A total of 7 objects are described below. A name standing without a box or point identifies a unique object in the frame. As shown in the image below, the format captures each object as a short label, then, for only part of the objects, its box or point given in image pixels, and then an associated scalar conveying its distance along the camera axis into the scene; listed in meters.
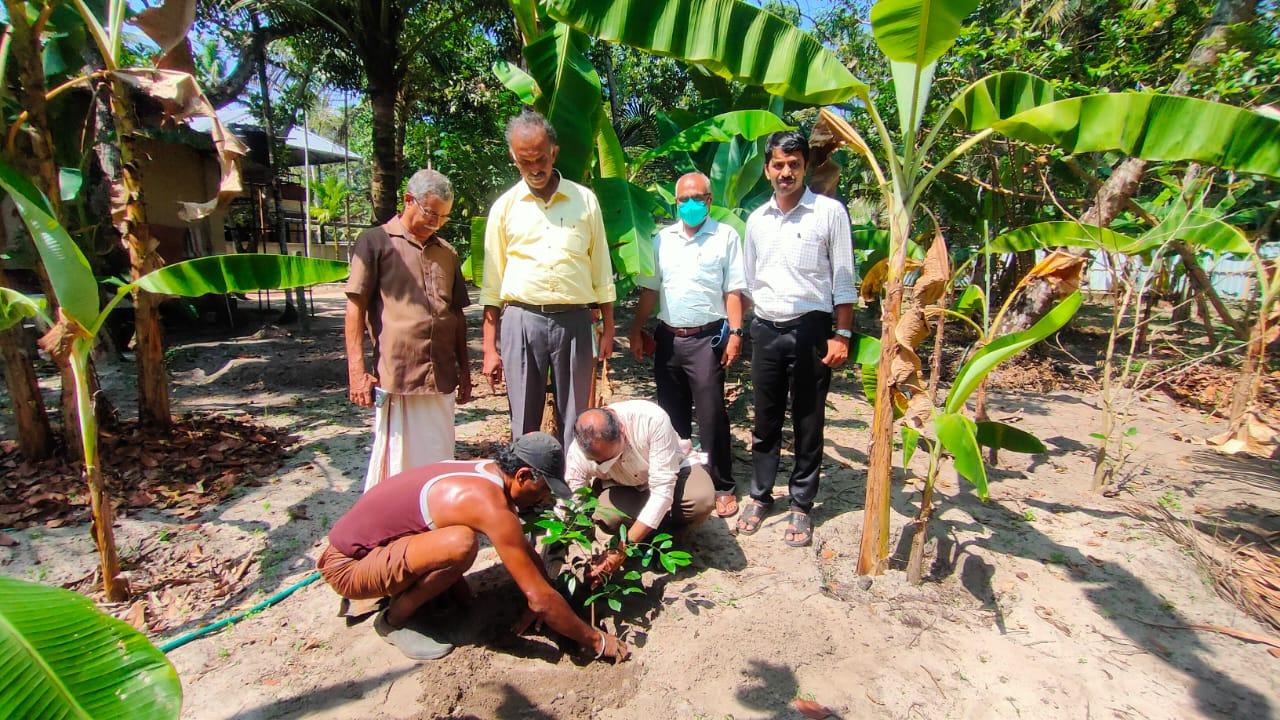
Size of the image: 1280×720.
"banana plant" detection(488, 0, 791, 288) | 3.42
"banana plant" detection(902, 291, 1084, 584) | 2.13
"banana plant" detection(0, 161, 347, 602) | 2.08
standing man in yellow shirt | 2.88
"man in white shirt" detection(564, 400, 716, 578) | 2.39
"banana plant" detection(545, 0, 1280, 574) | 2.20
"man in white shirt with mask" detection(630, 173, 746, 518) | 3.17
